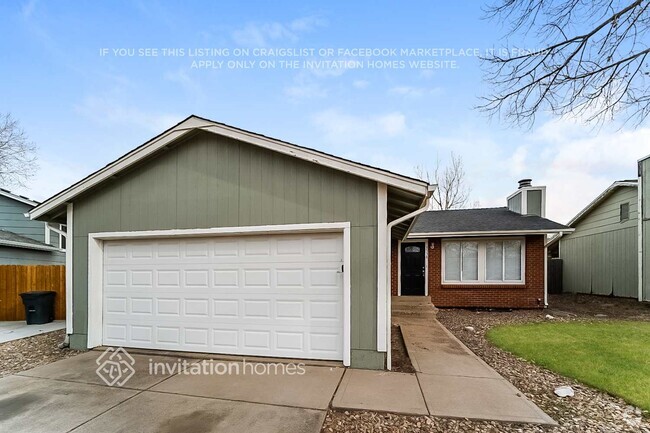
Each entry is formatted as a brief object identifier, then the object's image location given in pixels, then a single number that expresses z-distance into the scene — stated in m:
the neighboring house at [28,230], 12.70
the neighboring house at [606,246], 13.16
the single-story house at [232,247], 5.11
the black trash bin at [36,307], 8.83
